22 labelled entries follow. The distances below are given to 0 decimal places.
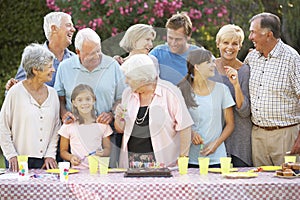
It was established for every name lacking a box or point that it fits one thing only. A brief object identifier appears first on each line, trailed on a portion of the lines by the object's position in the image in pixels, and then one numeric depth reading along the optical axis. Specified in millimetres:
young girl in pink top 7507
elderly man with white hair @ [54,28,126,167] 7683
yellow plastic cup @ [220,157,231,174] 6968
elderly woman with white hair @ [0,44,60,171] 7480
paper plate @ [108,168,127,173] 7160
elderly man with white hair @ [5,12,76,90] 8269
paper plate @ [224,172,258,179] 6717
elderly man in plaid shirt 7715
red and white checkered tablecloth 6466
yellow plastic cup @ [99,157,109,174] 7037
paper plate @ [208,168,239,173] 7077
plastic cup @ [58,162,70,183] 6669
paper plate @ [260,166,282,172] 7149
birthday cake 6840
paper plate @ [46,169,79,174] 7055
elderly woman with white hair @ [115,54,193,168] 7320
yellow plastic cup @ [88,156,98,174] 7091
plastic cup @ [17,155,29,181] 6744
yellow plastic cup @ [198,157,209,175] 6962
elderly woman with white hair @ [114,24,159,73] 7641
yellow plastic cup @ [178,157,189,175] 6962
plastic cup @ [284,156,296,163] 7133
